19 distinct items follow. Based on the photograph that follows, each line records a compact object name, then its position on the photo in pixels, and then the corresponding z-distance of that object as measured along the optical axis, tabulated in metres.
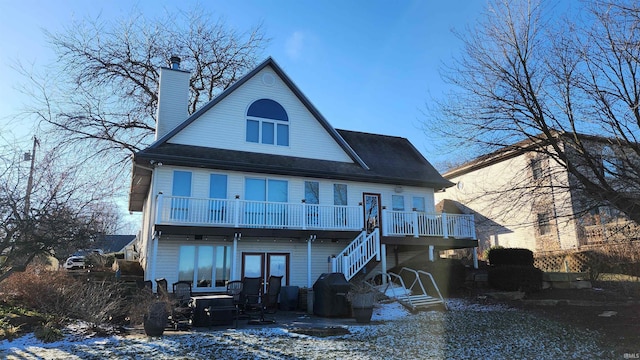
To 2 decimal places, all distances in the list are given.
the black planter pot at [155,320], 8.66
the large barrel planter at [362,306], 10.79
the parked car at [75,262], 28.09
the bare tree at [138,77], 23.03
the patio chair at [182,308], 10.02
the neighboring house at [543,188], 10.02
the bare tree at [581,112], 9.42
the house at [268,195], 14.81
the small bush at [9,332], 8.48
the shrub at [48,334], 8.37
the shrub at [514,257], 16.64
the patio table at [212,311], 10.23
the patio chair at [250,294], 11.88
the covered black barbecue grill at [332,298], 12.23
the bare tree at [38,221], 8.31
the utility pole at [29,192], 8.69
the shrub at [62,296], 9.30
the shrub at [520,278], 15.23
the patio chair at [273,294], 13.23
